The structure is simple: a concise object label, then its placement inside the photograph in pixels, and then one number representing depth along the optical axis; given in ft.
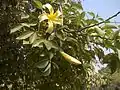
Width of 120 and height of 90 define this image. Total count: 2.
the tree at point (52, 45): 3.69
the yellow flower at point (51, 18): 3.66
